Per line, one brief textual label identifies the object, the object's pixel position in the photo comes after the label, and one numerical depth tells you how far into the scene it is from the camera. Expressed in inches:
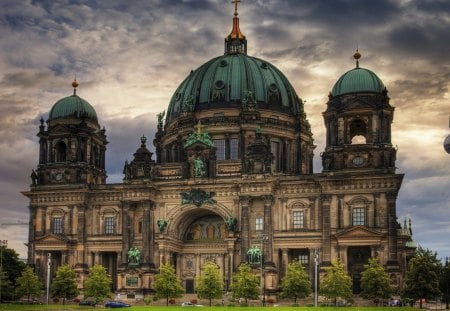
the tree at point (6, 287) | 3831.7
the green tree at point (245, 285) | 3582.7
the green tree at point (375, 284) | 3464.6
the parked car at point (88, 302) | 3850.9
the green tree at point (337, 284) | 3462.1
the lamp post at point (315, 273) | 3551.2
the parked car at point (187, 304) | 3592.5
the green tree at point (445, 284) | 3804.1
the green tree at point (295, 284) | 3602.4
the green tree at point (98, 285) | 3762.3
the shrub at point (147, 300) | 3775.3
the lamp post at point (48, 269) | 3922.2
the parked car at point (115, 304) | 3585.1
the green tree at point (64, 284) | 3846.0
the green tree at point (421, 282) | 3282.5
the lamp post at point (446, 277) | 3804.1
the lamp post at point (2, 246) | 3517.0
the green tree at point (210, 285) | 3644.2
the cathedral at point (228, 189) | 3806.6
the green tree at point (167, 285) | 3693.4
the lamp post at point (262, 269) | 3731.5
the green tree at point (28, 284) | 3897.6
